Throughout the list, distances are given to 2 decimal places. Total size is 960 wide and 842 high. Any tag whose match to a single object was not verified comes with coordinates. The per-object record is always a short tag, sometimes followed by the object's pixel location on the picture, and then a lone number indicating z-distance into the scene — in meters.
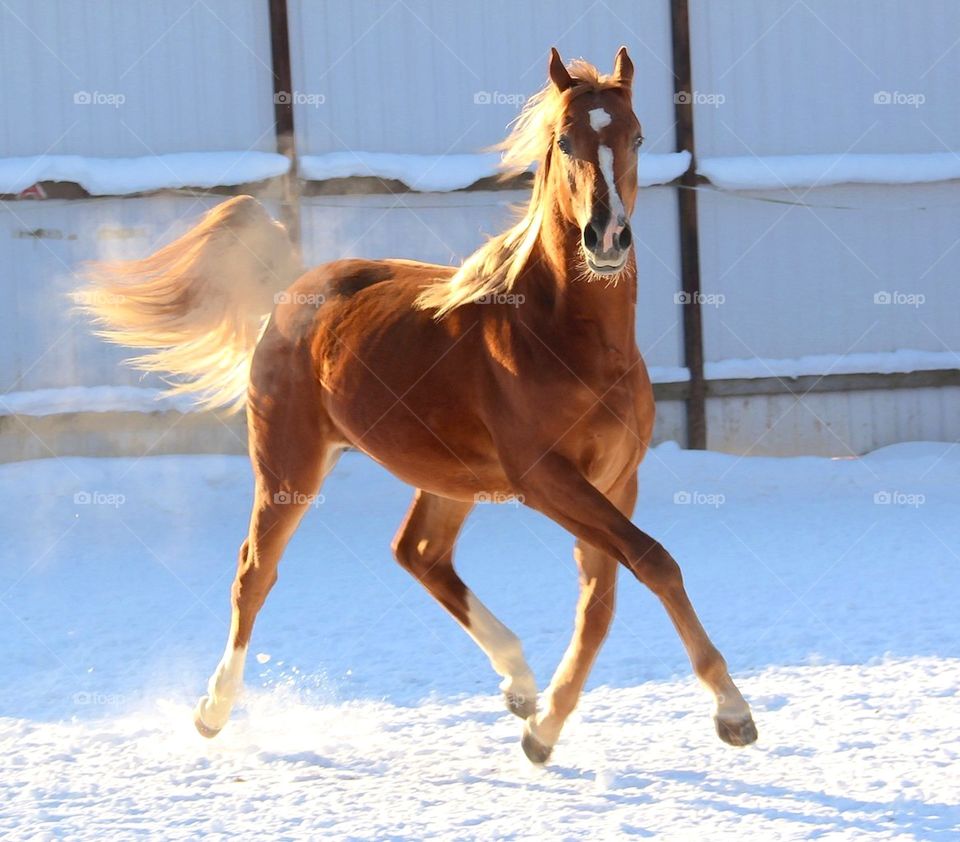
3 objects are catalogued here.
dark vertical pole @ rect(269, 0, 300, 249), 18.09
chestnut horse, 7.12
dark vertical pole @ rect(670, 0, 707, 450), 19.06
